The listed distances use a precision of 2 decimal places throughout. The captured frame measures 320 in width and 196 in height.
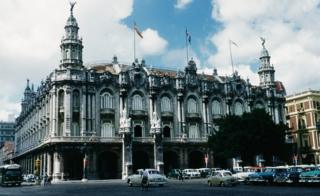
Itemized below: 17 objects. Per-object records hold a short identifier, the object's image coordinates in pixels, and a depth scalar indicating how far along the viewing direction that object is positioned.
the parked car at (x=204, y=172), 65.19
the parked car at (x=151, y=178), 38.78
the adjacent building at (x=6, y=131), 176.26
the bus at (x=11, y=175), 52.66
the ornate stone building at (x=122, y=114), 64.12
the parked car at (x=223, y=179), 37.22
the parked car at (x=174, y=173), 63.55
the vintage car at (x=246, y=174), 41.47
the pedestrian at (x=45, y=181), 52.25
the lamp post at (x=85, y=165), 61.22
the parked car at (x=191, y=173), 63.64
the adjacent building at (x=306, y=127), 86.12
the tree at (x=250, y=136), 57.53
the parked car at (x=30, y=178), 66.19
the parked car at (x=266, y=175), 37.66
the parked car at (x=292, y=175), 35.79
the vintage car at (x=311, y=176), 32.66
